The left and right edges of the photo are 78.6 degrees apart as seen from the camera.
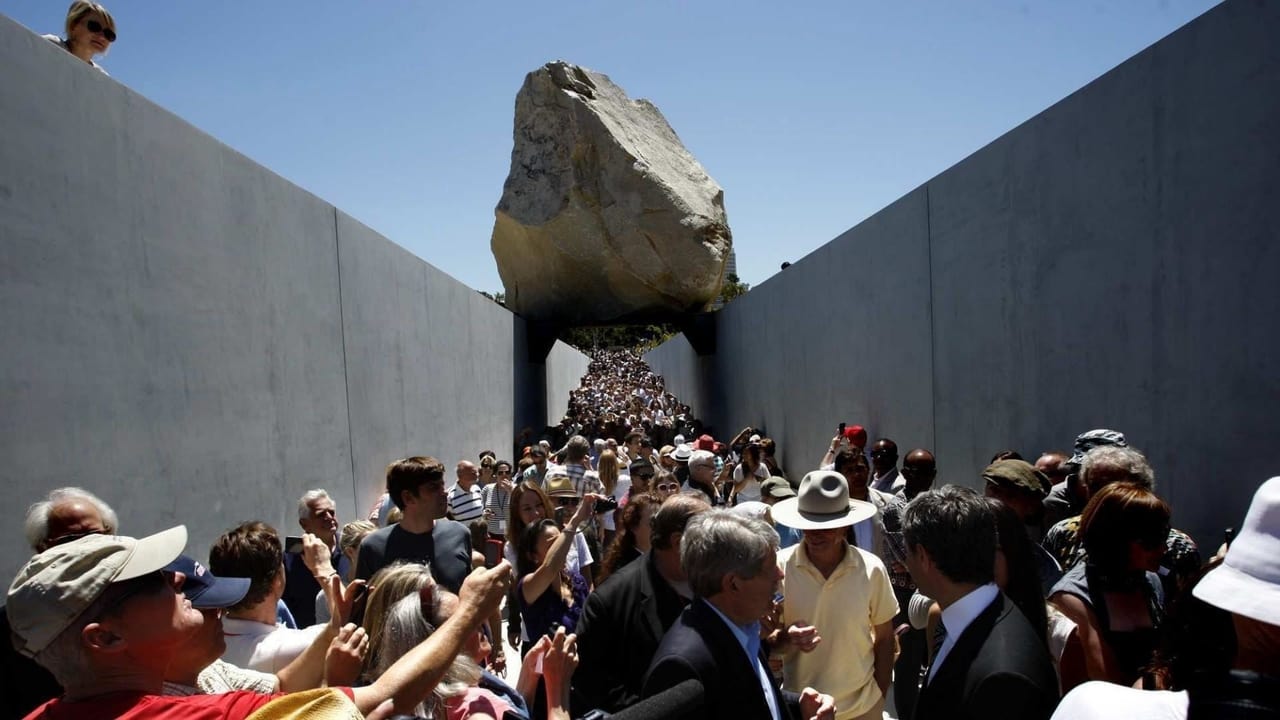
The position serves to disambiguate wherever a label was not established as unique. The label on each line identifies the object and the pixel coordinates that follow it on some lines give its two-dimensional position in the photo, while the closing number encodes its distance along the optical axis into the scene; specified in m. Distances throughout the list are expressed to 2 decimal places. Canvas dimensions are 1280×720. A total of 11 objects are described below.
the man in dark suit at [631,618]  2.96
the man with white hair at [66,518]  2.98
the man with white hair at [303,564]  4.39
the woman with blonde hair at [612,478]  7.66
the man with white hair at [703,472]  7.04
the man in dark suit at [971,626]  2.12
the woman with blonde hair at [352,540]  4.68
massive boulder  16.73
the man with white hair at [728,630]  2.24
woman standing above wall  4.41
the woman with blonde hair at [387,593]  2.53
